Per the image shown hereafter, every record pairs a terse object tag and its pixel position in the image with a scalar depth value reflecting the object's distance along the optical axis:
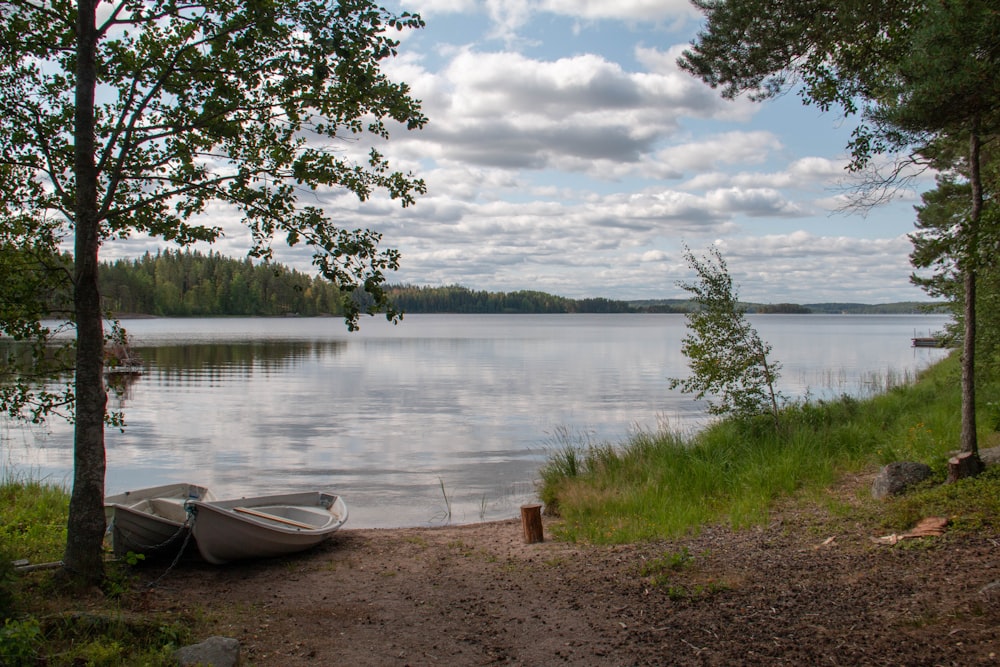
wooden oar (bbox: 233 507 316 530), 9.98
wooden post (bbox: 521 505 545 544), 9.93
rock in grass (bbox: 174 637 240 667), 5.39
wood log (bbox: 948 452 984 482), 9.17
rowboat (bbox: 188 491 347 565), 8.73
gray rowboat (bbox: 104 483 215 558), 8.45
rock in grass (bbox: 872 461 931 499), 9.54
